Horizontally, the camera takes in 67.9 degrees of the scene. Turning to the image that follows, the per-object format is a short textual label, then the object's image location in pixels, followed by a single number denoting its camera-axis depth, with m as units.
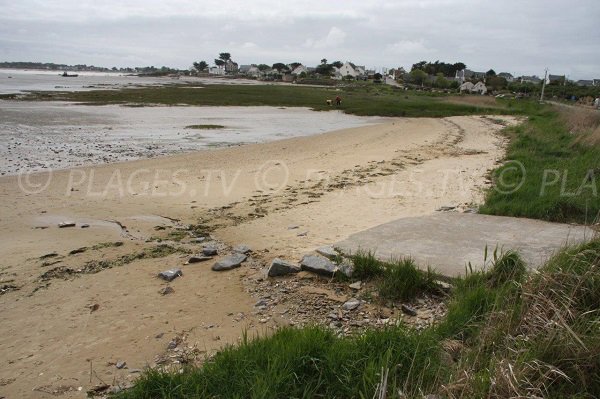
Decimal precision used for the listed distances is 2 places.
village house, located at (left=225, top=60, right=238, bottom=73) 172.25
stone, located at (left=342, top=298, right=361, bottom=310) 4.58
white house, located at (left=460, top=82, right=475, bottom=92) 83.70
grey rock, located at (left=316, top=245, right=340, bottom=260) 5.80
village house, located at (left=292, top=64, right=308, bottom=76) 135.70
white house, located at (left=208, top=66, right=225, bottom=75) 171.62
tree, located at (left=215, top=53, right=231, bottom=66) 174.00
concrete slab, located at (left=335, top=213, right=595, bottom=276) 5.50
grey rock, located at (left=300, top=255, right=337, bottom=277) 5.31
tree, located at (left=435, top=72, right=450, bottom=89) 94.76
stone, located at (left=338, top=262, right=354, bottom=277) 5.23
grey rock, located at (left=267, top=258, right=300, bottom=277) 5.43
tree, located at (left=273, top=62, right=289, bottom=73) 146.75
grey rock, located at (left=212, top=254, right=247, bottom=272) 5.83
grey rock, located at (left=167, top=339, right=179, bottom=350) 4.09
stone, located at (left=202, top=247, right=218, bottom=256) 6.39
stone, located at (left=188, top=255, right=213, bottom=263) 6.16
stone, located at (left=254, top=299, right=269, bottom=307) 4.83
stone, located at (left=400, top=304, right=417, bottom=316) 4.44
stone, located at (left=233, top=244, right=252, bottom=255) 6.43
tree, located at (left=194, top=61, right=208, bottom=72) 175.00
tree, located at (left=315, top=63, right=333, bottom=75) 131.12
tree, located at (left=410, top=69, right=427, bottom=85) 102.00
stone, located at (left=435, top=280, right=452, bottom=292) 4.84
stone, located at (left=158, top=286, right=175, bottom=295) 5.24
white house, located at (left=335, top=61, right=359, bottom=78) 125.00
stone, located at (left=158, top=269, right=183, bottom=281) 5.60
